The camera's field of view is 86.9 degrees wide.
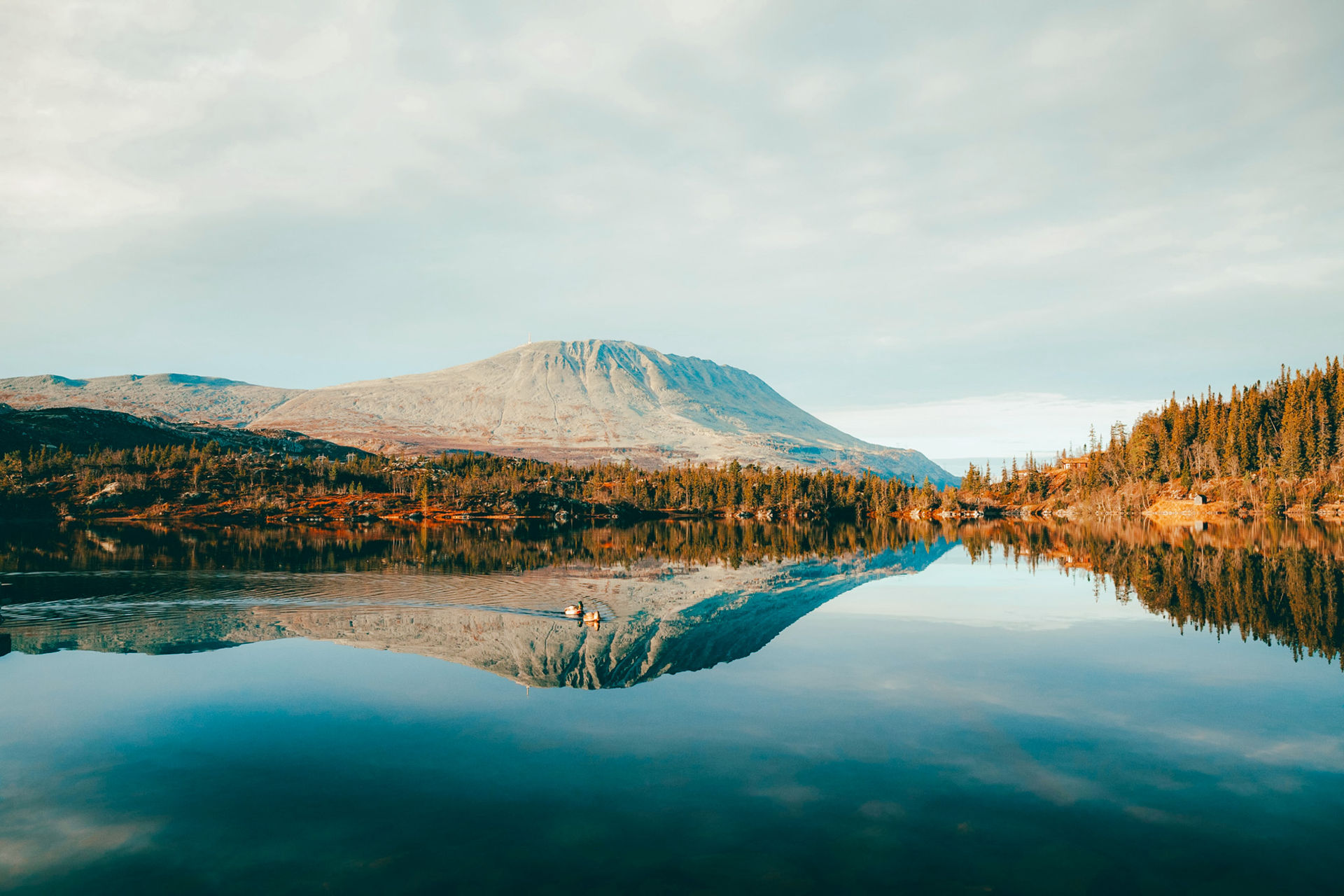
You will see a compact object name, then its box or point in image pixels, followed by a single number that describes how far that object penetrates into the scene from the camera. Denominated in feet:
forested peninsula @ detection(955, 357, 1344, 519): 479.82
